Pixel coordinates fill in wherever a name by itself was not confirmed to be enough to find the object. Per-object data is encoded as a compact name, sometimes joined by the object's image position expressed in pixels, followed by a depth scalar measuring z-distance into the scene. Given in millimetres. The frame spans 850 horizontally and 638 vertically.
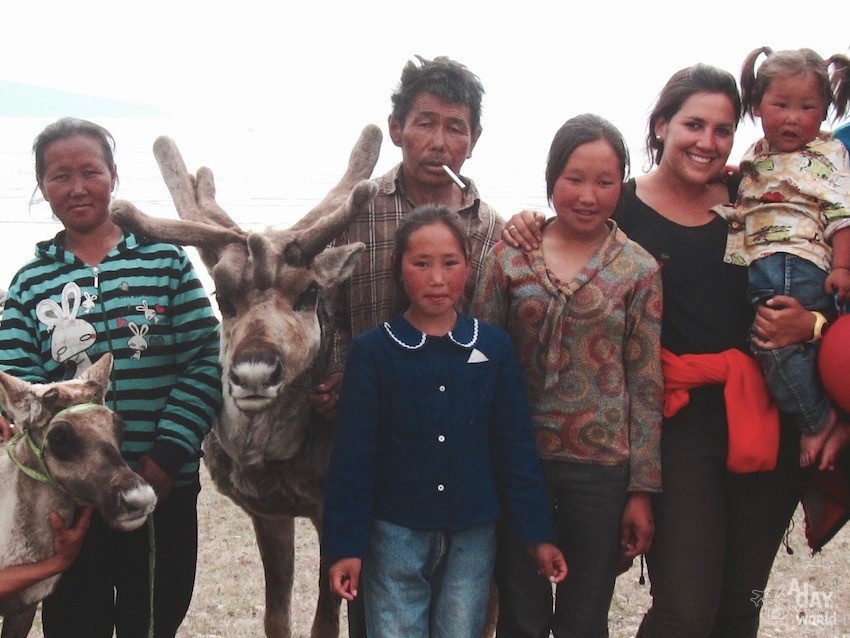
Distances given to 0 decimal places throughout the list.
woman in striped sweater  2889
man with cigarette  3436
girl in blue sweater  2699
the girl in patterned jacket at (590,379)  2826
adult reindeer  3051
